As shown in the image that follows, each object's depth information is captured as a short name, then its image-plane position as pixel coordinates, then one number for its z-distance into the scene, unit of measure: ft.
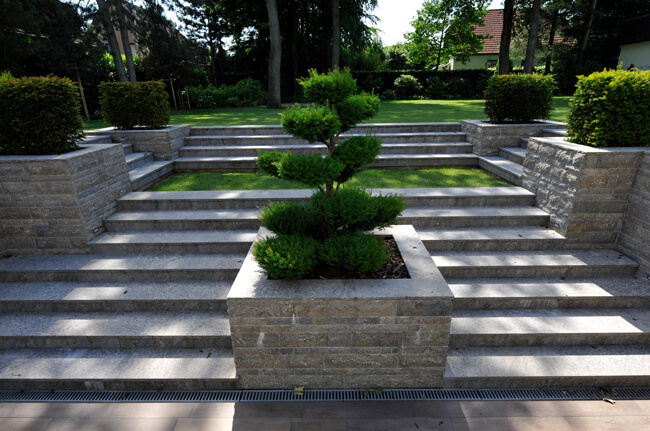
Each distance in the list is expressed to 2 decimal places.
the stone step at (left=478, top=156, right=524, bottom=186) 17.75
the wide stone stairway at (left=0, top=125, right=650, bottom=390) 9.83
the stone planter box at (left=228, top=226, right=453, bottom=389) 8.79
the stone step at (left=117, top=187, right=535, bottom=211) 16.16
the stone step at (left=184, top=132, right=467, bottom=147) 24.14
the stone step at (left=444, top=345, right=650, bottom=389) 9.47
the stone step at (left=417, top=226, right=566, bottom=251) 13.93
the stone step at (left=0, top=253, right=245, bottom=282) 12.94
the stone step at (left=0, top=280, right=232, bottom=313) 11.84
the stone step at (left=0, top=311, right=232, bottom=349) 10.70
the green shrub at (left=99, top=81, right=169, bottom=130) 21.76
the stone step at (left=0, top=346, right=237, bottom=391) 9.64
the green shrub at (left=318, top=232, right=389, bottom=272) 9.32
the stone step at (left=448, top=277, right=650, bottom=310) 11.75
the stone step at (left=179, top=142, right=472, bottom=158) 22.68
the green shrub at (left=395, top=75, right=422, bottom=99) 65.98
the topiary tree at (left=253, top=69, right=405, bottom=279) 9.02
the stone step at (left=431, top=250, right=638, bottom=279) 12.84
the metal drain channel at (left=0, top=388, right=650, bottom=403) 9.25
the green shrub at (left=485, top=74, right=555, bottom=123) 21.29
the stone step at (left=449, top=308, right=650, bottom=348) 10.59
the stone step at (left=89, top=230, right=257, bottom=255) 14.01
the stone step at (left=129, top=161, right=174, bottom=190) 18.19
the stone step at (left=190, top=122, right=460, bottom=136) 25.45
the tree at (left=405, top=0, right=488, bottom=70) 85.10
